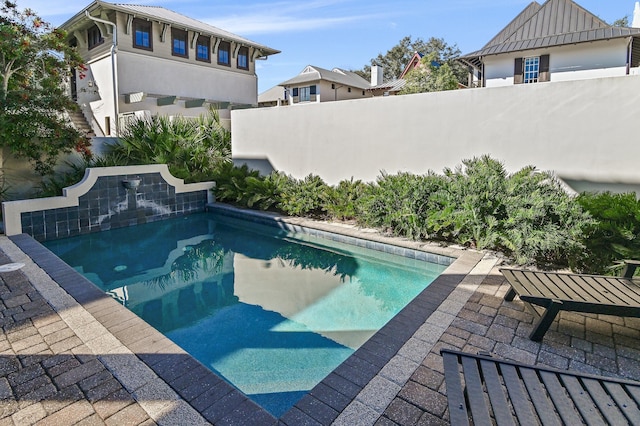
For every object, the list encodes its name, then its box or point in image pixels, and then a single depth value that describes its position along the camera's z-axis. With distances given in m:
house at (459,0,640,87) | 18.58
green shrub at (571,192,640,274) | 5.07
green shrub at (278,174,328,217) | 9.52
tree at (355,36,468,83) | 45.56
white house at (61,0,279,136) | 17.09
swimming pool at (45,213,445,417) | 4.08
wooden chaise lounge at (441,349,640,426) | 2.03
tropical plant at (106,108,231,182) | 11.41
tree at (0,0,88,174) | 8.73
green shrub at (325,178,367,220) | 8.81
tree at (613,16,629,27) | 40.60
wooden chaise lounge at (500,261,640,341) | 3.35
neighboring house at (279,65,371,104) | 29.77
